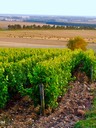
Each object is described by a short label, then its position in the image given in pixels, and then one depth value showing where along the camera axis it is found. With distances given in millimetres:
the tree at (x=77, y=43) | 39281
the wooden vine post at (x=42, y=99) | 12258
